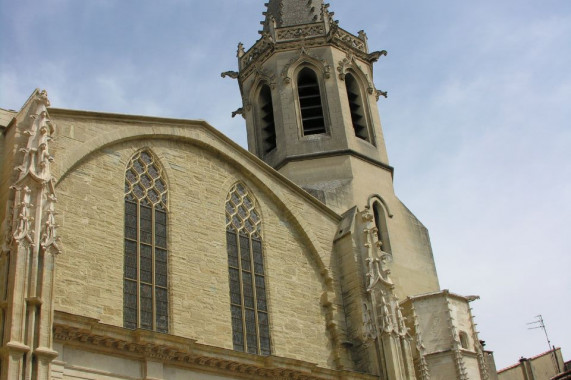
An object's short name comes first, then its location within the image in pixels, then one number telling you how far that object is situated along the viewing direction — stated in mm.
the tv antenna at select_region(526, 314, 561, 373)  28503
